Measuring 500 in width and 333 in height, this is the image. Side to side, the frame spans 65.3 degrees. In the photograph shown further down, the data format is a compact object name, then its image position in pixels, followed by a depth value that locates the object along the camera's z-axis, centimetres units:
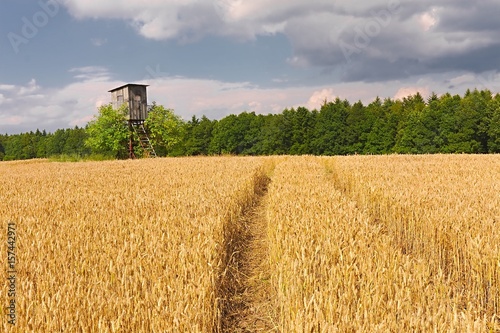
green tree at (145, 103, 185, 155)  4975
